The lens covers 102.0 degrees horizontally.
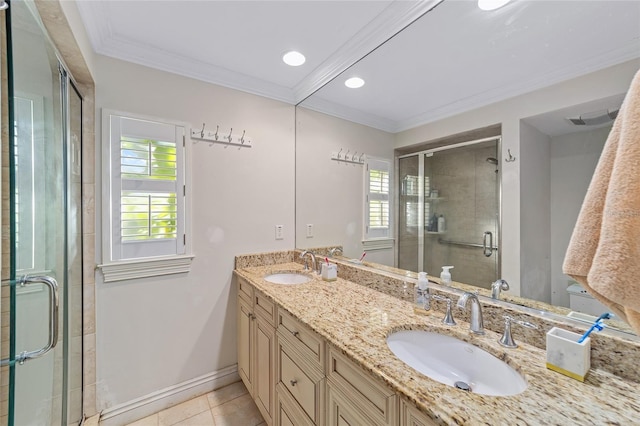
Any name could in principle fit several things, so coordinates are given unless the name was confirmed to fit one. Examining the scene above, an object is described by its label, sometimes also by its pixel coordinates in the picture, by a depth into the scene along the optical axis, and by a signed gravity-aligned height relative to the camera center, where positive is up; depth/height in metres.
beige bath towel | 0.44 -0.03
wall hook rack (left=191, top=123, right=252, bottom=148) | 1.88 +0.56
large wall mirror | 0.88 +0.35
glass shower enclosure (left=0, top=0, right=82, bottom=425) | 0.93 -0.09
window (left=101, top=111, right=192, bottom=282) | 1.61 +0.09
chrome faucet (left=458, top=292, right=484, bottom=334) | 1.02 -0.40
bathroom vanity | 0.64 -0.48
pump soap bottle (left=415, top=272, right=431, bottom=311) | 1.21 -0.39
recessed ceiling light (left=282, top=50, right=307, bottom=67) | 1.78 +1.08
